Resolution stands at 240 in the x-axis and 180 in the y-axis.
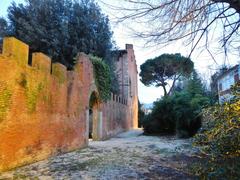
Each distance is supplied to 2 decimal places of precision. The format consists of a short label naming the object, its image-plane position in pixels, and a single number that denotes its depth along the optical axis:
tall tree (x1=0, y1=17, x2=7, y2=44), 10.98
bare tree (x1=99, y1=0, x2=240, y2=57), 3.24
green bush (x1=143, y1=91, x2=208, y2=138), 11.59
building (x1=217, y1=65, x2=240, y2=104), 15.28
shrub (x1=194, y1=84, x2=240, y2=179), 2.75
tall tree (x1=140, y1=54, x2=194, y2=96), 23.45
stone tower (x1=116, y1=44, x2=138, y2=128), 19.48
